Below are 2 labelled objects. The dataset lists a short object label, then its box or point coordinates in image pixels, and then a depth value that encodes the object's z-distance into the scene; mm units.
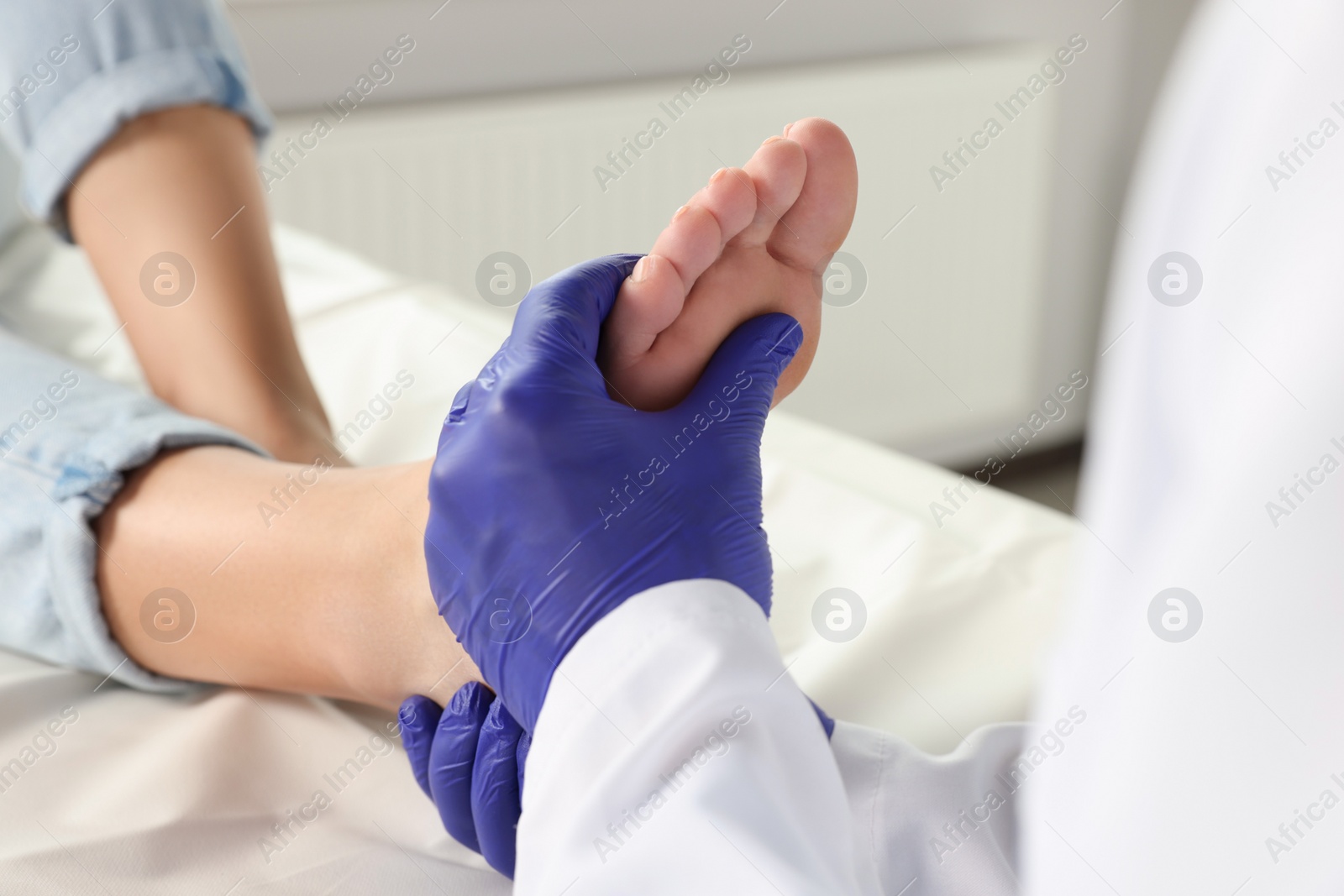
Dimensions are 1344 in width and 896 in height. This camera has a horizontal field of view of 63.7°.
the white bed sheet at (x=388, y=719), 460
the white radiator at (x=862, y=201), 1463
